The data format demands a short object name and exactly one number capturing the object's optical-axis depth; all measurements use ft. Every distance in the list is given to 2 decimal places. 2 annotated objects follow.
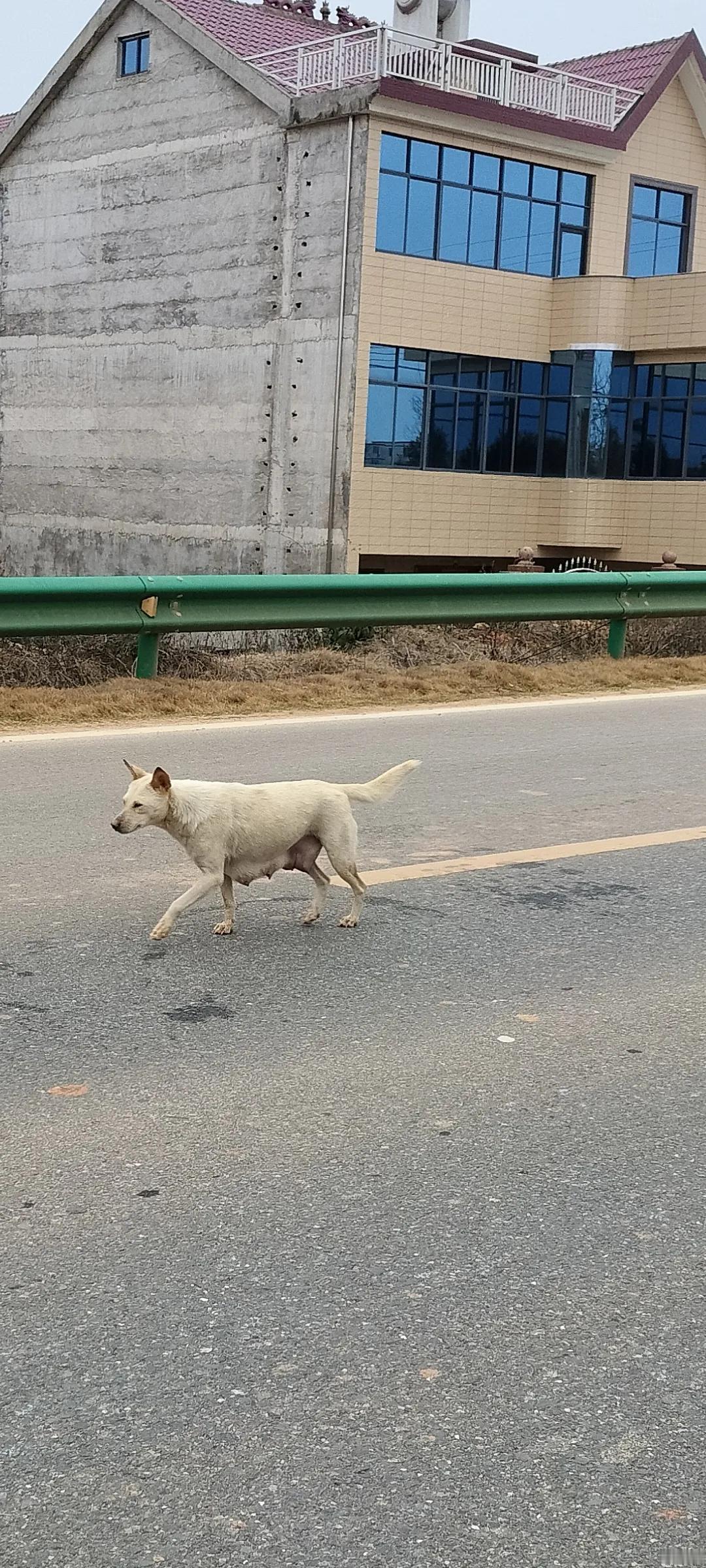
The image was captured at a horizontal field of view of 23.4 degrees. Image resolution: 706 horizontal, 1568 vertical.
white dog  20.01
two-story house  96.17
